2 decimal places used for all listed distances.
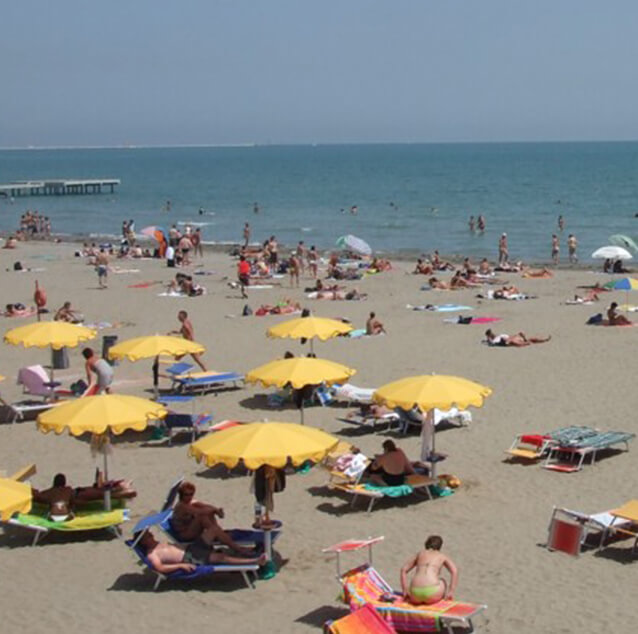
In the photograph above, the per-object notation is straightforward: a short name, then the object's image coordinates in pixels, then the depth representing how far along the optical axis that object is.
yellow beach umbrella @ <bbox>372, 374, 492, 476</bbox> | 11.53
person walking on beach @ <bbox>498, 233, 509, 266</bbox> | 37.81
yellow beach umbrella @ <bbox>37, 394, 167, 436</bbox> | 11.02
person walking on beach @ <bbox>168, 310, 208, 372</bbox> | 18.22
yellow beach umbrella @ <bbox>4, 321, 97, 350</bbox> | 15.64
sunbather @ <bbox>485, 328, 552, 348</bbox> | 21.00
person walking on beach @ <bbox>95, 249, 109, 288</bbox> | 31.56
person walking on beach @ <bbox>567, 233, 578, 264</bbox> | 39.62
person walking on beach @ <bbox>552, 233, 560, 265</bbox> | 39.28
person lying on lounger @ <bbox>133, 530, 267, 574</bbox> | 9.30
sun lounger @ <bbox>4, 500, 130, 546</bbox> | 10.54
